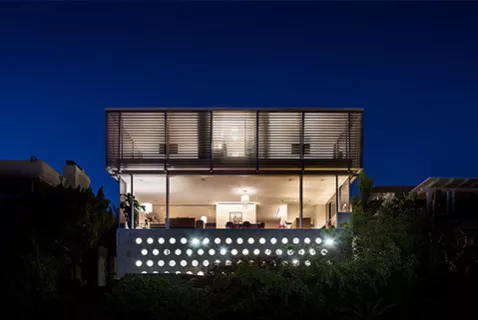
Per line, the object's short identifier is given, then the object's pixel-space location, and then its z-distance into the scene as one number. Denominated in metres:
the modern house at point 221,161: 14.26
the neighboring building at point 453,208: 12.20
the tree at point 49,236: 12.23
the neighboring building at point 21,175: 21.86
